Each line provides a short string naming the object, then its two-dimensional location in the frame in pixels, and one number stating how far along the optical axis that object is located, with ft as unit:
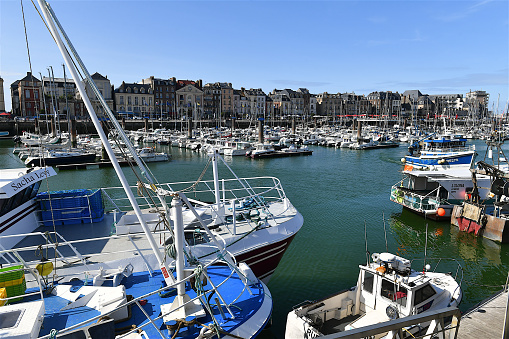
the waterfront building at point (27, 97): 307.37
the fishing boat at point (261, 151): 186.50
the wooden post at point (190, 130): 253.32
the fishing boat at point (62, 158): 152.76
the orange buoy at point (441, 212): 71.20
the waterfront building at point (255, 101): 447.34
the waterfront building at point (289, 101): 478.18
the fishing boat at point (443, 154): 105.09
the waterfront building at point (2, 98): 353.10
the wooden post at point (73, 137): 192.28
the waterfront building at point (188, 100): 386.11
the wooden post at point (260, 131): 209.80
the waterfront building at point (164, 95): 376.68
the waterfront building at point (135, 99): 360.17
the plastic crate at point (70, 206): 42.37
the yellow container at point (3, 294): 23.77
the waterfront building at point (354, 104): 515.91
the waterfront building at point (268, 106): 463.83
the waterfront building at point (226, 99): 421.59
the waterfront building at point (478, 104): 571.48
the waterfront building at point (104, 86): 334.22
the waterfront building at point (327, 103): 513.86
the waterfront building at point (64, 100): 309.83
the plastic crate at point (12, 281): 25.23
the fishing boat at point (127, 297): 21.79
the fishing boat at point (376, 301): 30.68
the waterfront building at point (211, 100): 408.67
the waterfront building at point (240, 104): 433.89
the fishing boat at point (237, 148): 196.85
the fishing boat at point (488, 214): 62.44
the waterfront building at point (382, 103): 503.61
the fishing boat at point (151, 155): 170.53
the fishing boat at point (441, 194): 73.41
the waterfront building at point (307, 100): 502.46
